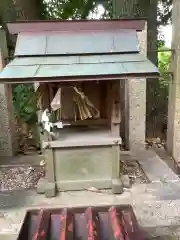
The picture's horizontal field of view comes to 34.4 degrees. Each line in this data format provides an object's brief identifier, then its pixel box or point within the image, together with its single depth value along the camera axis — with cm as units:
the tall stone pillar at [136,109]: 382
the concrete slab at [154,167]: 312
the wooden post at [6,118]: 373
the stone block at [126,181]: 290
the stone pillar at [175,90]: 341
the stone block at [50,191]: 277
